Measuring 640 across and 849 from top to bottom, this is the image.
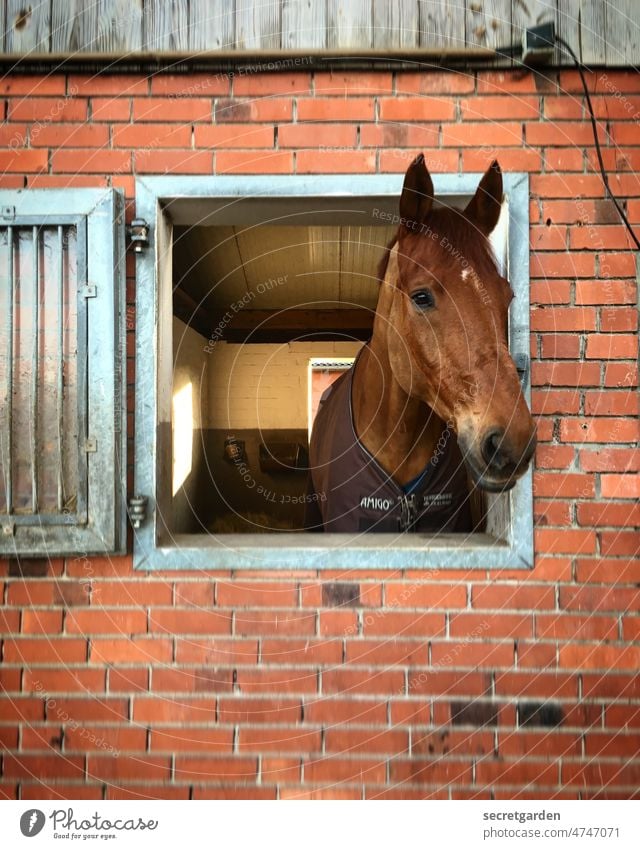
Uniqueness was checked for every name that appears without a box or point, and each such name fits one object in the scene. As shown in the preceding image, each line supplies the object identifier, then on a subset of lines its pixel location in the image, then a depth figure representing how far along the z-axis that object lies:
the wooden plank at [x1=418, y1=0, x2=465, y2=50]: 1.83
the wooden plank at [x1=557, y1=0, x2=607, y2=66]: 1.83
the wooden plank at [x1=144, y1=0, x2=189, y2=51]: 1.83
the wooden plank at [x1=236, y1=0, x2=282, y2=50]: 1.83
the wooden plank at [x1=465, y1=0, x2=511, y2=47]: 1.82
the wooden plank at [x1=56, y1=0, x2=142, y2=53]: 1.83
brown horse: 1.55
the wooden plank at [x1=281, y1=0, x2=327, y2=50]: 1.82
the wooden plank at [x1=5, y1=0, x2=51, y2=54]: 1.84
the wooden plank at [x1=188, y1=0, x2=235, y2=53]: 1.83
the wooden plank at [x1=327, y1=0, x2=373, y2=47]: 1.82
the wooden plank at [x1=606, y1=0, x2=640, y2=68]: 1.84
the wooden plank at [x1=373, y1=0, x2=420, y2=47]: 1.82
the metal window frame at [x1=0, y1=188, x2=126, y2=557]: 1.77
